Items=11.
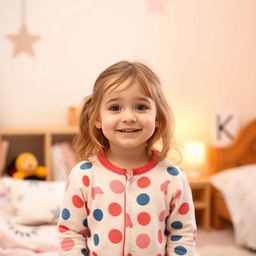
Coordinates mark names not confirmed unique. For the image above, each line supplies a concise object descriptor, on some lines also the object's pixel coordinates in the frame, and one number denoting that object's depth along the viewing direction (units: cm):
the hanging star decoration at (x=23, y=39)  290
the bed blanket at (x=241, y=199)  257
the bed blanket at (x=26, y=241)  156
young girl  103
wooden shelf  271
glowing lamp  314
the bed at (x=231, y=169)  281
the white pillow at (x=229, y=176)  287
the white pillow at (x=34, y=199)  202
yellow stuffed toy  261
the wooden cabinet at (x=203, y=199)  305
